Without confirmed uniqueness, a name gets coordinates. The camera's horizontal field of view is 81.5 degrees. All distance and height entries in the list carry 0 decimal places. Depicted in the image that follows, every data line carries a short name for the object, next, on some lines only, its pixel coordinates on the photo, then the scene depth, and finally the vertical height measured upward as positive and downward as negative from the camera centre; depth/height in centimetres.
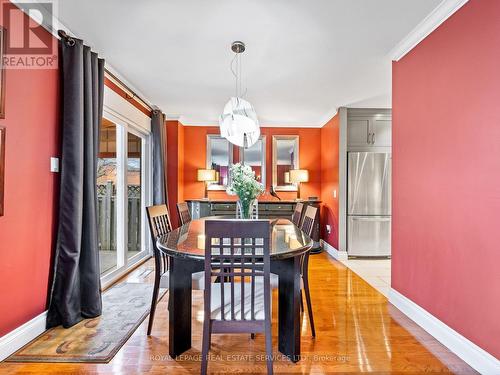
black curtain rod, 235 +125
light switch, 230 +17
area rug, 195 -114
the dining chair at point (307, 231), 223 -39
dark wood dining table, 189 -72
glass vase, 256 -18
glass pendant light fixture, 247 +56
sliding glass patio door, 357 -10
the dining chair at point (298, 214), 313 -31
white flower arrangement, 246 +1
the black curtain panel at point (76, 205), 233 -15
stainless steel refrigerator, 465 -29
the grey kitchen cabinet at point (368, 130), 479 +94
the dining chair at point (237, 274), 155 -47
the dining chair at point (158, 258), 213 -56
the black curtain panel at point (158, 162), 465 +39
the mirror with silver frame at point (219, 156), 575 +61
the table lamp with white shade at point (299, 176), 550 +21
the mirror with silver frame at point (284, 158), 579 +57
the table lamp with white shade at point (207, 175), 546 +22
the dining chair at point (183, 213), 326 -31
